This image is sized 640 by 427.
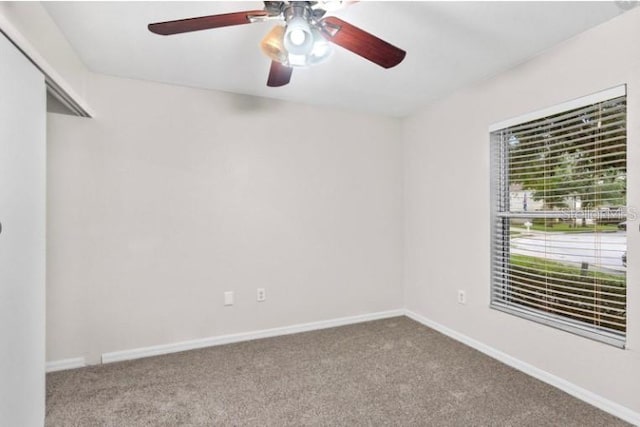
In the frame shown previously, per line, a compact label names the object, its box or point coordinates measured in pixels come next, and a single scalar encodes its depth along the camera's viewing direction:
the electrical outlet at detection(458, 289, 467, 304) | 2.94
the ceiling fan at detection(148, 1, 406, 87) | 1.39
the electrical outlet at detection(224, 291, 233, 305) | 2.93
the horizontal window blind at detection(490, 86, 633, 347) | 1.94
